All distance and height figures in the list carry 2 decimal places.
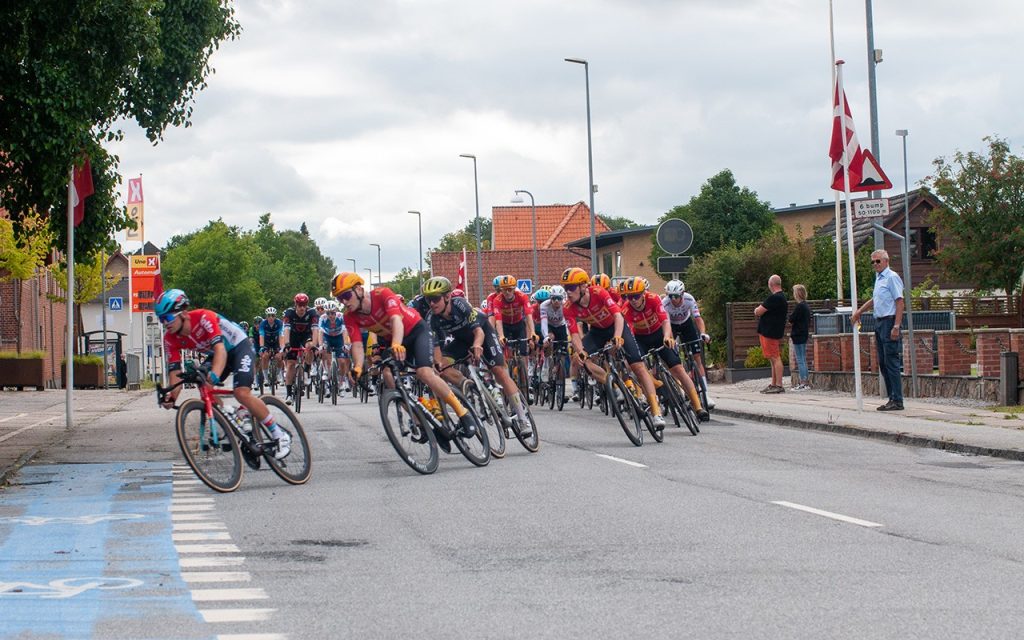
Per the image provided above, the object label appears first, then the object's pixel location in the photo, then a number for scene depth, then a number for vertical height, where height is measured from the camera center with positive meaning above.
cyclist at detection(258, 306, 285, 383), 26.39 +0.50
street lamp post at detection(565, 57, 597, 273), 44.38 +6.10
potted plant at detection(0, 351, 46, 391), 41.38 +0.00
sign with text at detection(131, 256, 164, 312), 43.88 +2.77
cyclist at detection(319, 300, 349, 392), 24.98 +0.45
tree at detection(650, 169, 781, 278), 63.56 +6.14
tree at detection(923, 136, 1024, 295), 47.00 +4.33
